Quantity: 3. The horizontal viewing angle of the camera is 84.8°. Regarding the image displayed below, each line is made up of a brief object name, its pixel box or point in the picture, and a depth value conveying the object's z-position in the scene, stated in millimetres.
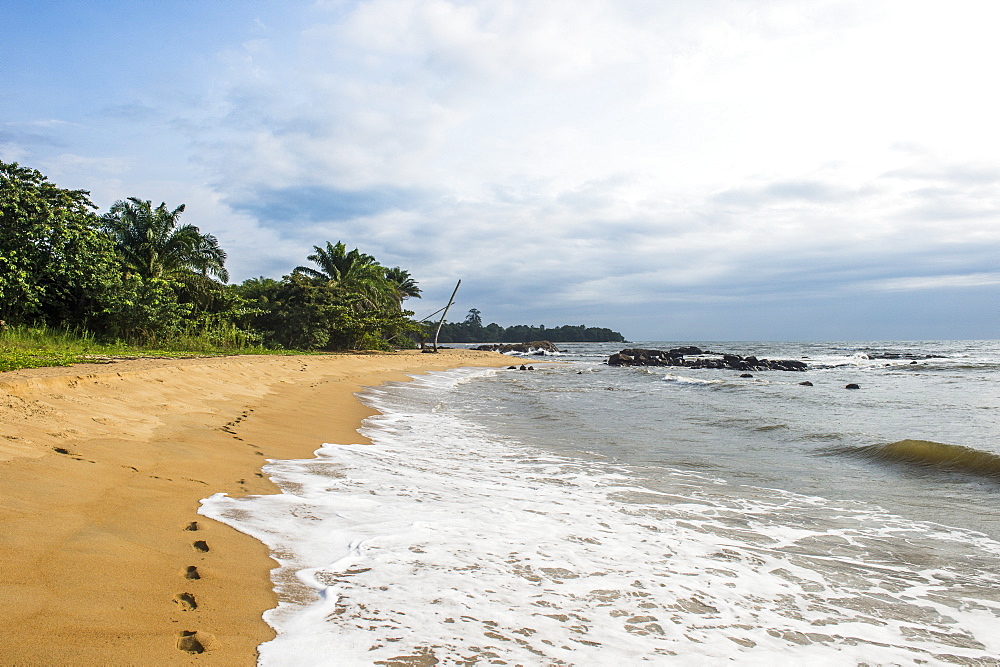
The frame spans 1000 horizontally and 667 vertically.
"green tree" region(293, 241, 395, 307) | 37438
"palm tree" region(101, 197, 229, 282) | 22734
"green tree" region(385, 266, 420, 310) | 51938
